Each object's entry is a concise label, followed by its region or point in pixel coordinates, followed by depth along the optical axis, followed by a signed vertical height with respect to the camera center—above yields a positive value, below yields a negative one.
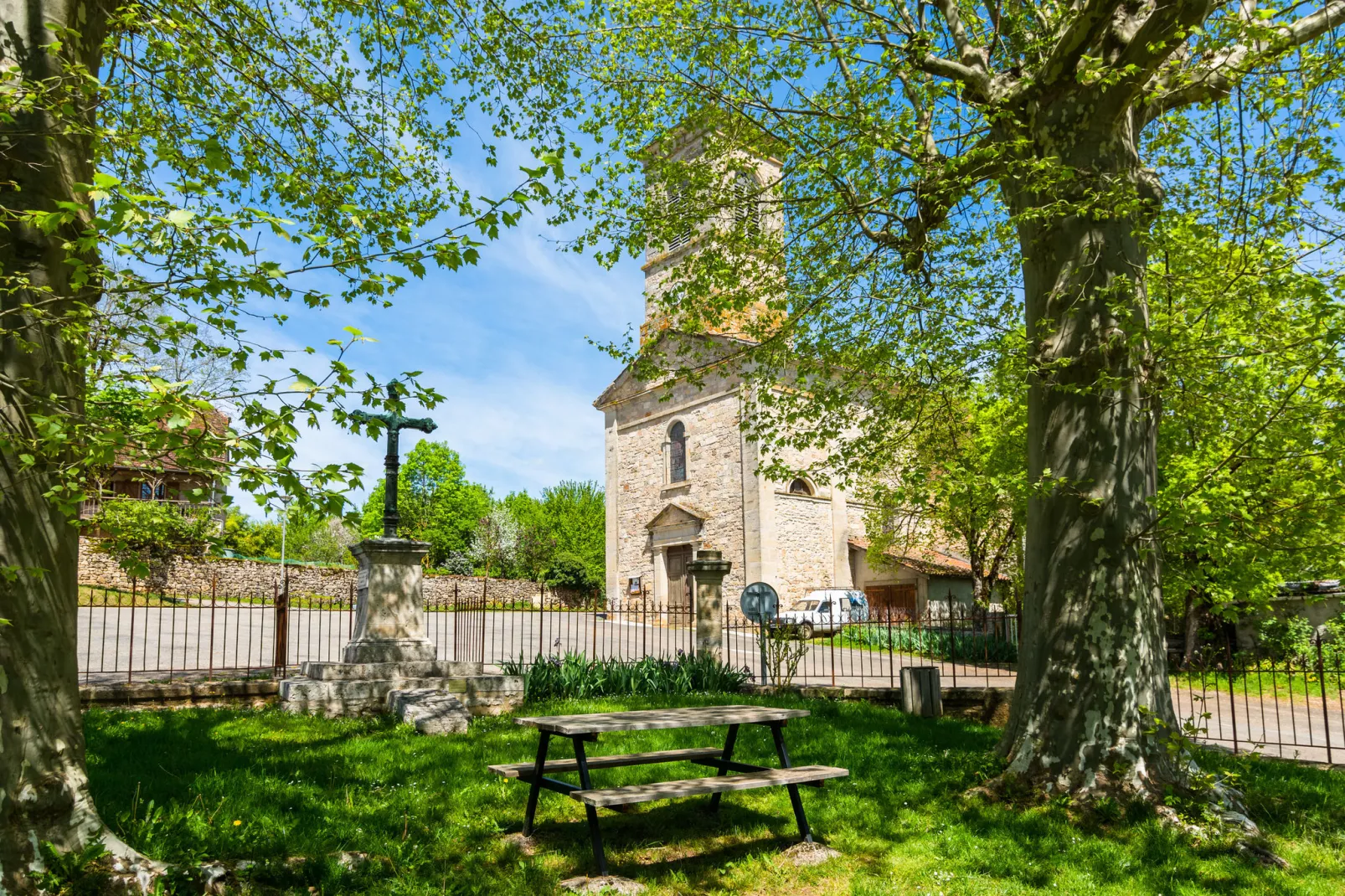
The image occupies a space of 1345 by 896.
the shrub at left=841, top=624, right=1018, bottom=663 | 17.95 -1.93
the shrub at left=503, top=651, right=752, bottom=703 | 10.70 -1.49
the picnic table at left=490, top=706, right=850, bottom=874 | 4.64 -1.22
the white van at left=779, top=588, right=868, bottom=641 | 22.41 -1.41
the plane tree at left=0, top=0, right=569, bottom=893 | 3.24 +0.92
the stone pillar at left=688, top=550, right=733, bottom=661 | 13.15 -0.63
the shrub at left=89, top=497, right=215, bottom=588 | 3.86 +0.18
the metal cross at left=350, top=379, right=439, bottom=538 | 10.00 +1.13
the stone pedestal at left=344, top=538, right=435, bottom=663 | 9.76 -0.47
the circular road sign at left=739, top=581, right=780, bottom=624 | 14.34 -0.70
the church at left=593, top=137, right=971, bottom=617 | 25.39 +1.16
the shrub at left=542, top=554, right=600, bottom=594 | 34.75 -0.60
